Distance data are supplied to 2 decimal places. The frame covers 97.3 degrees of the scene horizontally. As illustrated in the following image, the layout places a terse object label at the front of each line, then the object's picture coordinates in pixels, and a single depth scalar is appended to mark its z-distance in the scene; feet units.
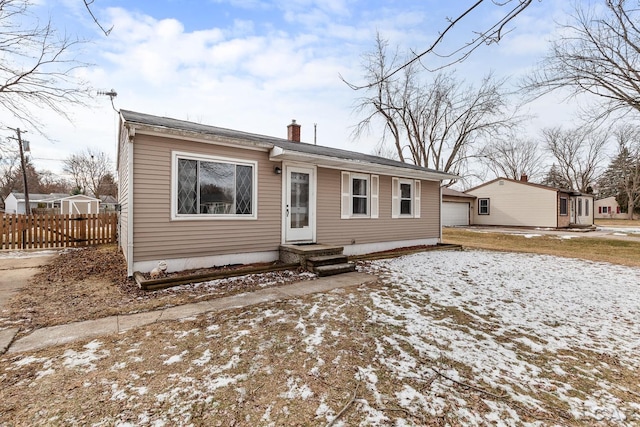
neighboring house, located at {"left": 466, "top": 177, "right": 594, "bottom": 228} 66.80
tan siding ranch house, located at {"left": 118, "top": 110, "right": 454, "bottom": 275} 17.72
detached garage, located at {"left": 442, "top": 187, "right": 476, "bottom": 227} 74.95
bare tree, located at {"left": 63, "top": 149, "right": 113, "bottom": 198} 122.01
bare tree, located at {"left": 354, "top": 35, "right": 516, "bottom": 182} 70.28
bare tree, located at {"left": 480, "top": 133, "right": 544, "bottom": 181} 119.77
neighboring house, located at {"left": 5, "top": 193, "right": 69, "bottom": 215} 101.51
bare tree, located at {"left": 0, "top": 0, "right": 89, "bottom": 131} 22.97
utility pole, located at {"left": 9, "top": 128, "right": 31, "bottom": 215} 65.00
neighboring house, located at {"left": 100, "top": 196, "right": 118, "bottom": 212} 104.98
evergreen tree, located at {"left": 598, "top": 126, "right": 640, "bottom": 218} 109.70
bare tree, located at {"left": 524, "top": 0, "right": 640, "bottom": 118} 28.22
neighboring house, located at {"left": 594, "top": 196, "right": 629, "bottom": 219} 137.41
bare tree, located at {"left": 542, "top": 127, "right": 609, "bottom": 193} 114.11
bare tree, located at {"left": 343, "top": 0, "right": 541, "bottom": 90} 8.57
